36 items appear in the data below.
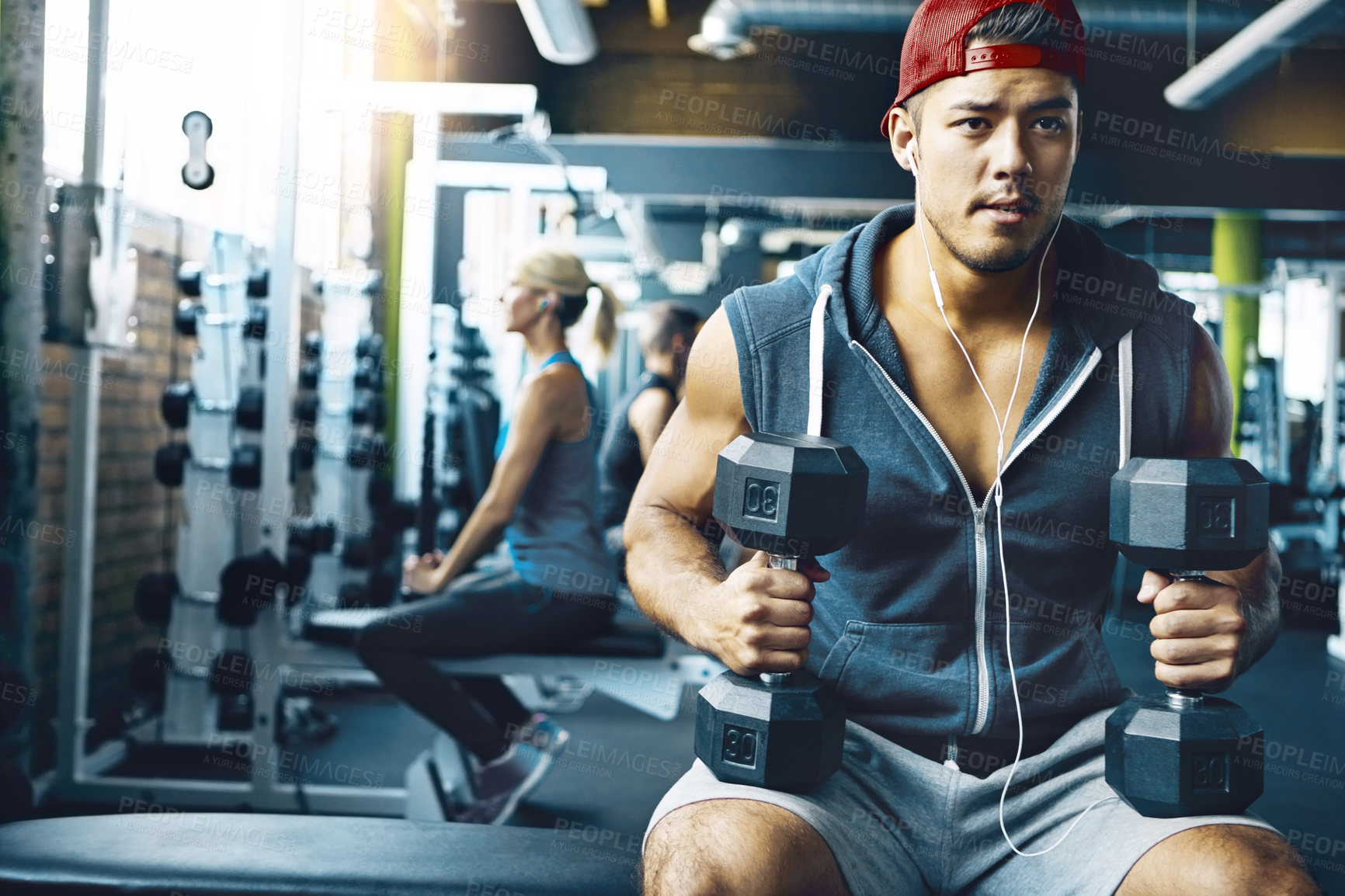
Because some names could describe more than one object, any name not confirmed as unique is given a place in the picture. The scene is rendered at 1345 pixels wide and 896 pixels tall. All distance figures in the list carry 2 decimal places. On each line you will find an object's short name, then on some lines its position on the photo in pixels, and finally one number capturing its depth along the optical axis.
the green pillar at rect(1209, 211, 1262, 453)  8.68
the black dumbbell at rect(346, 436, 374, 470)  4.12
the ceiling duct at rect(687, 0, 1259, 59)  5.57
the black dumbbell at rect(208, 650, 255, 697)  2.86
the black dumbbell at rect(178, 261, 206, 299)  3.01
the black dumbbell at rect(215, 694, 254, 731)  3.03
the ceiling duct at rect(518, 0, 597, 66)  4.54
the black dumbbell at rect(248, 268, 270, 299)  3.02
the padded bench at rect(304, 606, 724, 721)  2.68
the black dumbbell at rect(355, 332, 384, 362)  4.12
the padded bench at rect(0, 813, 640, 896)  1.25
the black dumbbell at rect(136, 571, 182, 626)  2.91
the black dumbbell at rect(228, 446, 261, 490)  2.89
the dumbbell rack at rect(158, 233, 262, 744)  3.04
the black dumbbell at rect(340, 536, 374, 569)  3.73
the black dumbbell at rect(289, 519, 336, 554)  3.29
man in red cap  1.15
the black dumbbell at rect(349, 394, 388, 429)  4.05
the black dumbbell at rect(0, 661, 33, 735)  2.11
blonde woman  2.65
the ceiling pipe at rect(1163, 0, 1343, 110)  4.74
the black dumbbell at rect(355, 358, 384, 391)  4.04
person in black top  3.82
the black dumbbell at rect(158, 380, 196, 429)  2.96
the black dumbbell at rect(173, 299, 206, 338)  3.05
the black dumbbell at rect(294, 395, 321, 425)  3.56
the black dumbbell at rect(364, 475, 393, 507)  4.18
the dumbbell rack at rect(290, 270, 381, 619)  4.06
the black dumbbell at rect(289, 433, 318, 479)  3.36
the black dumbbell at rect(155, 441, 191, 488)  2.97
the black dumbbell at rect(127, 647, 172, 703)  2.82
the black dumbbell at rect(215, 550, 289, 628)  2.79
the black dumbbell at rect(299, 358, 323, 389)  3.57
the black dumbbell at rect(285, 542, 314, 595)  2.95
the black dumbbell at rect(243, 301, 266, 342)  2.98
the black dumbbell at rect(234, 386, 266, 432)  2.92
